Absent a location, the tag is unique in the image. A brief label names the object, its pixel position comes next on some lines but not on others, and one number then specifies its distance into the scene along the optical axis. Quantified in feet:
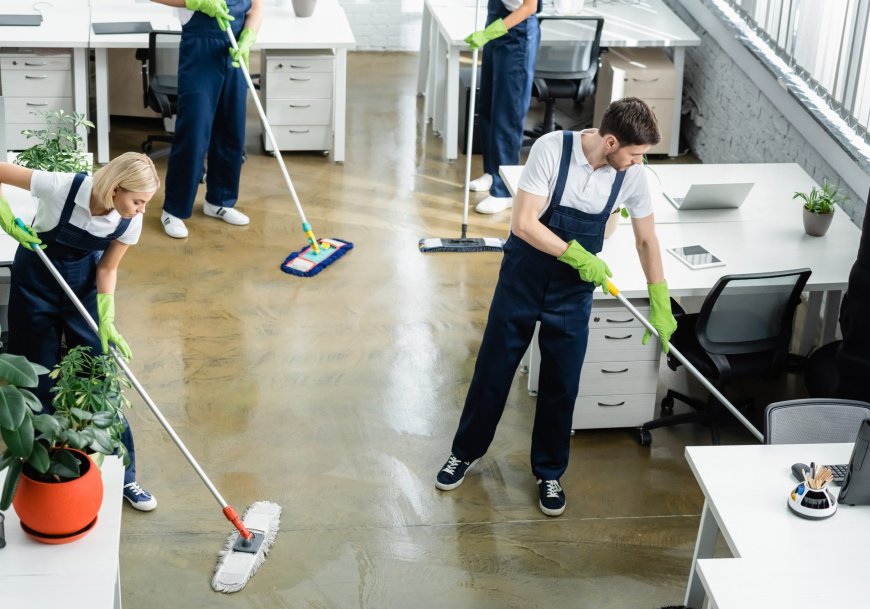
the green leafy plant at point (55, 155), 14.53
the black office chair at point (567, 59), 22.26
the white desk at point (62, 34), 21.50
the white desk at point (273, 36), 22.07
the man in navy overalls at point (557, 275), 11.99
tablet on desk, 15.19
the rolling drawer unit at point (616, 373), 14.78
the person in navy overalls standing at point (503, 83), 19.49
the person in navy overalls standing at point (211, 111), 18.67
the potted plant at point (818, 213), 15.96
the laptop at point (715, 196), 16.51
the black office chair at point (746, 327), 14.06
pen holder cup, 10.03
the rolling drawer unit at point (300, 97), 22.71
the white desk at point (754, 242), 14.94
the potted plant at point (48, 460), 8.68
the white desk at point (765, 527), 9.43
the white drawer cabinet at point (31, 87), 21.74
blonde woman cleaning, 11.30
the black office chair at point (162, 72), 21.09
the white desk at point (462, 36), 23.17
